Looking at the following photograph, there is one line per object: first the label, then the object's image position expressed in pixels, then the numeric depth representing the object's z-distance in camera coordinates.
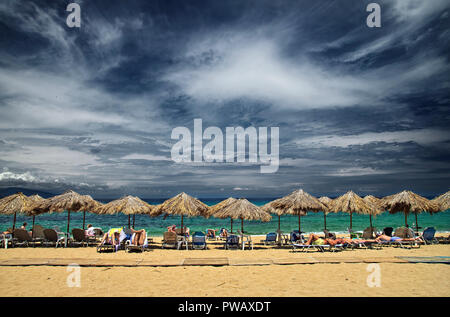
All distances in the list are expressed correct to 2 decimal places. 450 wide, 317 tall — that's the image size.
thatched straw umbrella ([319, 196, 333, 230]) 15.99
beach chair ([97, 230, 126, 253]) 12.19
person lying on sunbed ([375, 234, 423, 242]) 13.40
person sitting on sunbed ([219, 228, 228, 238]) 16.44
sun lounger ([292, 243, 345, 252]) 12.02
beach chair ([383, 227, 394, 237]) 14.88
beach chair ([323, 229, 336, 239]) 13.93
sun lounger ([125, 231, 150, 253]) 11.97
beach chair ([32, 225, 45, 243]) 13.30
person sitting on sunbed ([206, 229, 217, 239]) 16.55
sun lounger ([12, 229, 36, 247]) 13.02
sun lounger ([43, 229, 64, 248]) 13.16
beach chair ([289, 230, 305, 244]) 13.75
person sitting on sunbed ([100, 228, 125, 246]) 12.09
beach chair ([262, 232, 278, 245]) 14.53
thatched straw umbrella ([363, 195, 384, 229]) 15.36
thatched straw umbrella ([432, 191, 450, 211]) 15.94
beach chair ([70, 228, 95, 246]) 13.24
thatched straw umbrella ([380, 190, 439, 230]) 15.35
